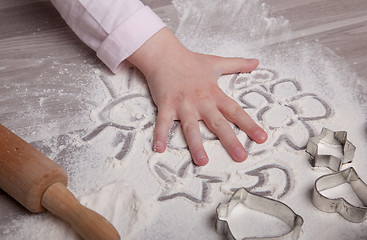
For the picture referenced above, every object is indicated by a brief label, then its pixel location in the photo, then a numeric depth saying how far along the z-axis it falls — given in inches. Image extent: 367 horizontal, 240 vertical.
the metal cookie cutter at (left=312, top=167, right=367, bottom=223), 29.5
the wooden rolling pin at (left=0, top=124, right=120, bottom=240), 28.1
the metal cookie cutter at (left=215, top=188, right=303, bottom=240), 28.6
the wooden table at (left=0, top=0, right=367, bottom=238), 36.8
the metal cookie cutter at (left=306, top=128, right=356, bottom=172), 32.5
